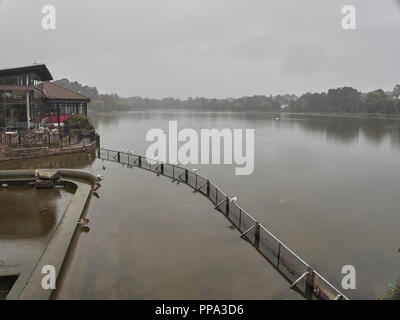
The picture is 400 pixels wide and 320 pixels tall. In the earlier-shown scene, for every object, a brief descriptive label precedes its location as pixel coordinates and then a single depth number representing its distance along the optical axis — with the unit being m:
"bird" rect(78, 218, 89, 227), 14.52
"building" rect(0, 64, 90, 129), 34.91
